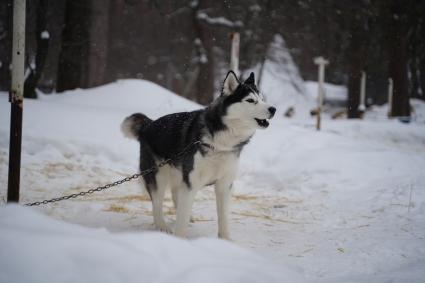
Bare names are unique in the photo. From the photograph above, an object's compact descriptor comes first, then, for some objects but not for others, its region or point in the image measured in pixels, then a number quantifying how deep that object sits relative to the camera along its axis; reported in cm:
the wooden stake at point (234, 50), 720
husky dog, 383
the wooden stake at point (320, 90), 1038
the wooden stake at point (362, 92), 1866
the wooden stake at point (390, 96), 1927
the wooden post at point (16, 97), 366
